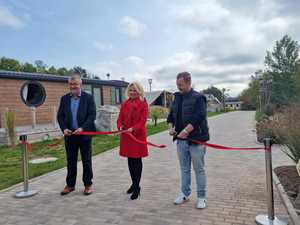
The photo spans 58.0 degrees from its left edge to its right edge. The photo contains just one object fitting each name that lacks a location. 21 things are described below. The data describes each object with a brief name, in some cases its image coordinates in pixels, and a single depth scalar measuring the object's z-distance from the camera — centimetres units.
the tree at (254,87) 4097
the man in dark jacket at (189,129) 361
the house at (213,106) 6249
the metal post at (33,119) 1227
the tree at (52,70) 5096
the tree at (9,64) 4337
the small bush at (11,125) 991
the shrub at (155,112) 1909
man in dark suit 446
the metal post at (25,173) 455
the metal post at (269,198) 322
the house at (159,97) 4070
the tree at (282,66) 3025
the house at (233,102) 10091
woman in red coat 411
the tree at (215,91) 9544
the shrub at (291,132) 477
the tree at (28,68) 4558
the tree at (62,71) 5172
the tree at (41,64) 5250
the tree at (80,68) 6900
